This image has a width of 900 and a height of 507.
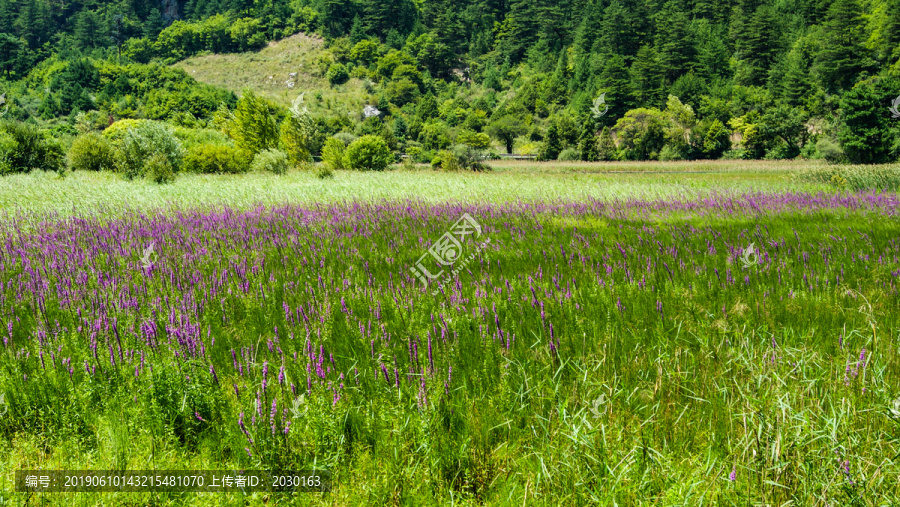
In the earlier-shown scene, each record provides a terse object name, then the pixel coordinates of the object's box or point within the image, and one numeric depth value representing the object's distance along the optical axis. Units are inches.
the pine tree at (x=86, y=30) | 5762.8
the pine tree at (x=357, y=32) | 5565.9
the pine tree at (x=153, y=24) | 6339.6
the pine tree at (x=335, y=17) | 5821.9
